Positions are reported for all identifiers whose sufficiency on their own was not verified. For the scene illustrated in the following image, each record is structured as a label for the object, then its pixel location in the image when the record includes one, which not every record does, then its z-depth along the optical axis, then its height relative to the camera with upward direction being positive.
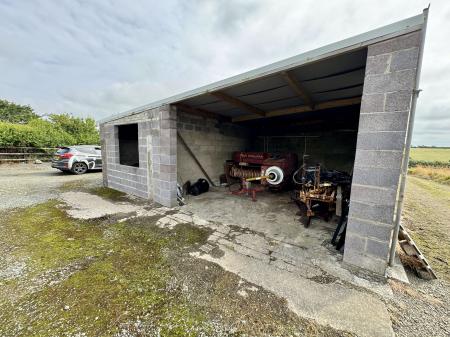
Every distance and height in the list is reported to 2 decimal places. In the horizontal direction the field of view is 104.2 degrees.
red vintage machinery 4.68 -0.55
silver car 8.76 -0.66
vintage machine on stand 3.18 -0.72
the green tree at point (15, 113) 23.47 +4.44
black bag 5.41 -1.21
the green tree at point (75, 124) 21.70 +2.74
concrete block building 1.80 +0.62
